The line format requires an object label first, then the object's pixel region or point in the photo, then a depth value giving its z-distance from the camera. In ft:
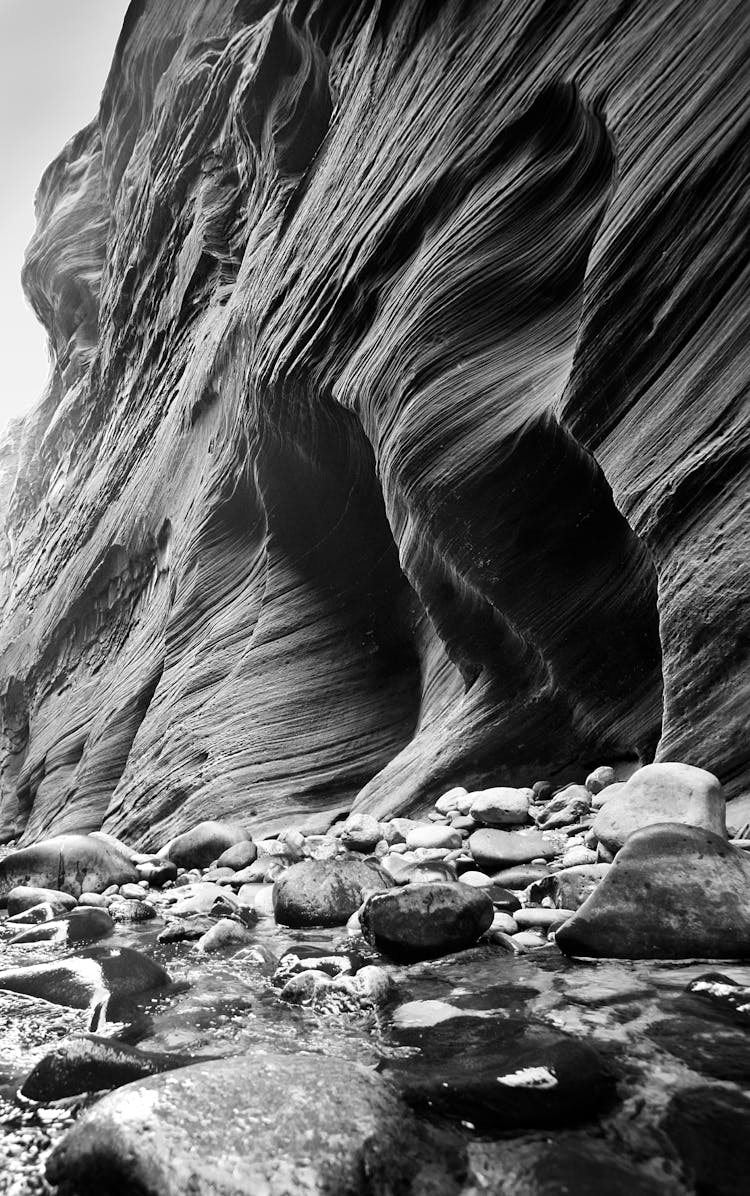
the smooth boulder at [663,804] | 10.84
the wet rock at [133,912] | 14.49
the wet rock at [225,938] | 11.46
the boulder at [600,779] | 18.16
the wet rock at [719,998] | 6.44
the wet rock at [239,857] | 18.54
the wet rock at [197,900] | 14.39
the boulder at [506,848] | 13.12
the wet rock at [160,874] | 19.13
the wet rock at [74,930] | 12.77
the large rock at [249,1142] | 4.26
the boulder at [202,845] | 20.72
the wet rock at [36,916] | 14.76
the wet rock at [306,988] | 8.28
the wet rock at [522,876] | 12.23
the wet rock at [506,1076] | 5.07
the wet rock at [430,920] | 9.30
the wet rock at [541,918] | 10.05
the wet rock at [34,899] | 15.62
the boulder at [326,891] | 11.94
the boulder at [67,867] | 17.66
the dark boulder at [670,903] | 7.86
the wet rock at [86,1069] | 5.90
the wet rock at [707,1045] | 5.49
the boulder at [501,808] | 16.58
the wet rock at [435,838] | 15.56
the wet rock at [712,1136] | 4.24
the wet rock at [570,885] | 10.75
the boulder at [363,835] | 17.70
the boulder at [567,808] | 15.65
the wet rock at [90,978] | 9.05
